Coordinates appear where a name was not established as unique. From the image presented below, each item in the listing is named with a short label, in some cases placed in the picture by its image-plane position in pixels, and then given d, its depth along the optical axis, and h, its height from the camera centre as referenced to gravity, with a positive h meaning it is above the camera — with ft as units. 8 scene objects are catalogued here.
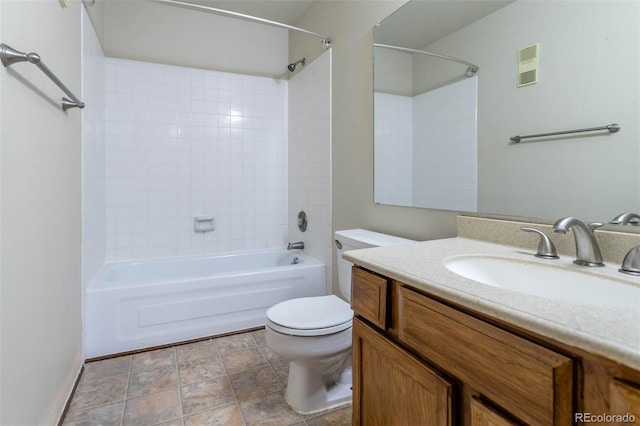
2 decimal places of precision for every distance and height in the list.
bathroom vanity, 1.52 -0.84
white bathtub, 6.43 -2.03
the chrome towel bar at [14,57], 2.98 +1.41
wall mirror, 3.01 +1.21
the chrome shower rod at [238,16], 6.40 +3.92
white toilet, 4.58 -1.90
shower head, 8.99 +3.92
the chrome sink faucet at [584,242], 2.74 -0.29
